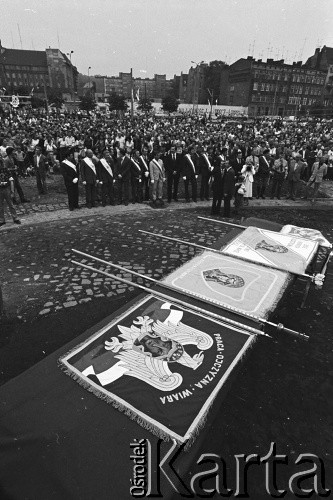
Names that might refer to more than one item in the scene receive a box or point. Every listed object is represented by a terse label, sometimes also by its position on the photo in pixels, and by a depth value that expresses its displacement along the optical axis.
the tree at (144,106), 63.50
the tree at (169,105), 62.45
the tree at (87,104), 60.06
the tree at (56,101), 57.46
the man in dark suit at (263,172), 12.55
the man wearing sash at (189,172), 11.72
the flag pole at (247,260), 4.96
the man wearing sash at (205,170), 12.27
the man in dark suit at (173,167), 11.88
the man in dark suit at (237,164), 13.02
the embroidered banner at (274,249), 5.41
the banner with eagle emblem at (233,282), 4.25
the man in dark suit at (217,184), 10.30
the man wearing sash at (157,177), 11.20
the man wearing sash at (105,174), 10.66
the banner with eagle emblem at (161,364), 2.63
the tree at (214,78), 88.94
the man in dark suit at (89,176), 10.34
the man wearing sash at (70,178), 10.03
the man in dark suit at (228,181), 9.99
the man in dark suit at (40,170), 11.35
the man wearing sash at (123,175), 10.94
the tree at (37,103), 58.62
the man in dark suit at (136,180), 11.08
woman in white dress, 10.80
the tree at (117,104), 57.94
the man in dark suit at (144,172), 11.48
